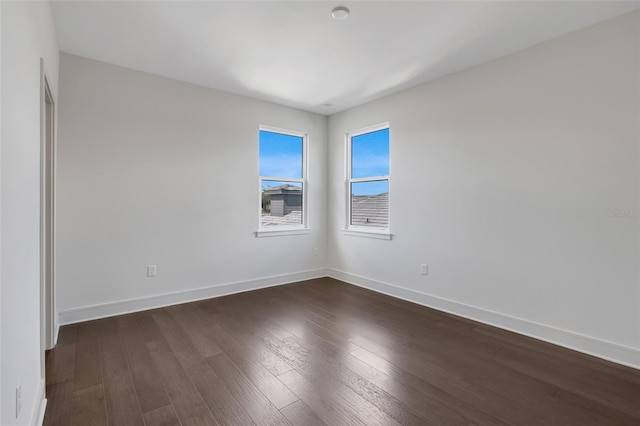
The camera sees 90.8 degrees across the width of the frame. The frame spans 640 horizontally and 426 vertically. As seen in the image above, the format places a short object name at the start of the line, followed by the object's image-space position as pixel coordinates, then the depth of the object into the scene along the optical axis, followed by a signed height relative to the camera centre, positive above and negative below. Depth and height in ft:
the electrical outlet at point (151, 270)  11.55 -2.25
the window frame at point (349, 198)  13.94 +0.63
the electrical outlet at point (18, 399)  4.25 -2.61
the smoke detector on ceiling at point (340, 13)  7.65 +4.88
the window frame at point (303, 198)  14.56 +0.63
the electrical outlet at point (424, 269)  12.29 -2.28
